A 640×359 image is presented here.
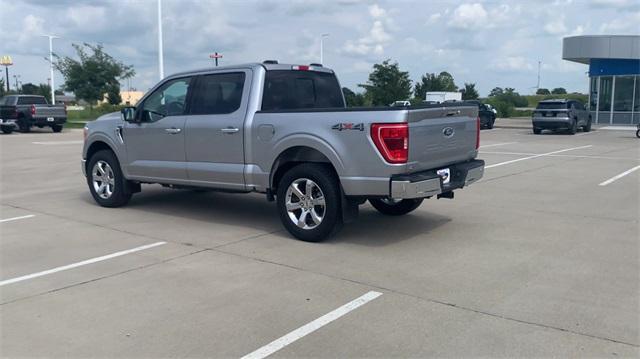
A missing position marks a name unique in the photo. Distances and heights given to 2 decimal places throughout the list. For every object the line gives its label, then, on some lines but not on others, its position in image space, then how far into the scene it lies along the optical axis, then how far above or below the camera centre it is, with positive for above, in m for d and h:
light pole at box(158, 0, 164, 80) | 28.39 +2.27
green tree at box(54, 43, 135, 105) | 43.94 +2.51
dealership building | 34.41 +2.36
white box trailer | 41.19 +1.03
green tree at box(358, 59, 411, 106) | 46.78 +2.06
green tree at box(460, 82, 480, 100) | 58.60 +1.91
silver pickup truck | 6.22 -0.41
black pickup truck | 28.31 -0.24
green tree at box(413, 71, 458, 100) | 57.70 +2.52
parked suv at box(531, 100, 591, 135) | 27.80 -0.19
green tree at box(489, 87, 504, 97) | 77.11 +2.64
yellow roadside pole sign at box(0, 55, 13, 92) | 76.53 +5.92
